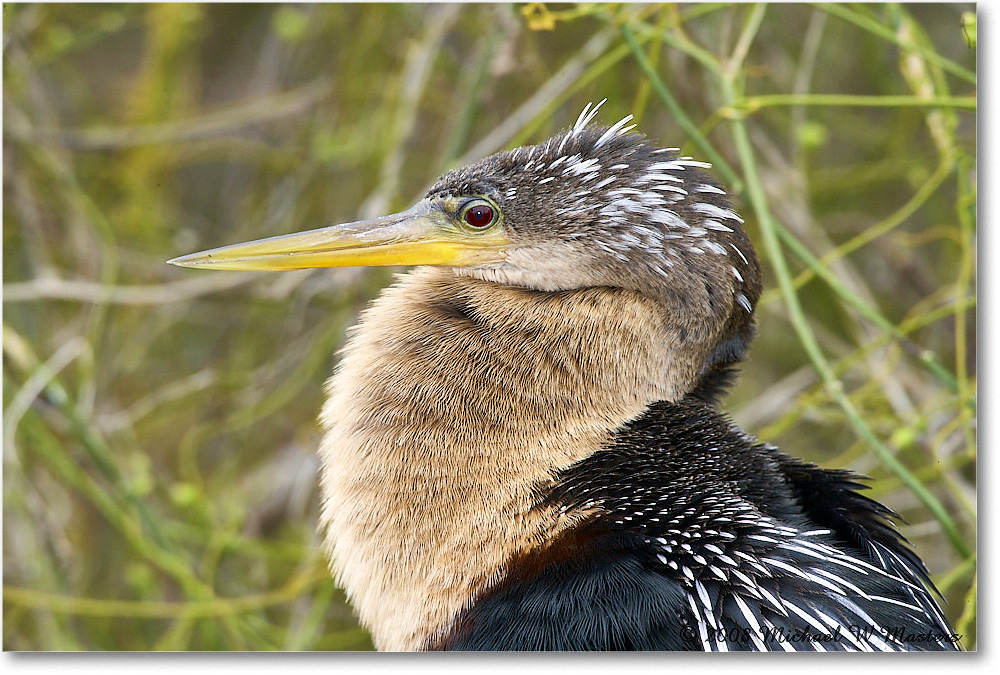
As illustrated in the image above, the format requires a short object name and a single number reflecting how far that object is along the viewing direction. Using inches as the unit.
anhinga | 182.7
